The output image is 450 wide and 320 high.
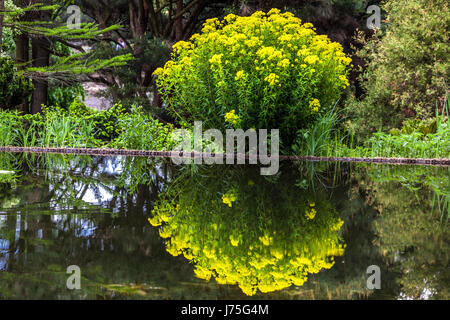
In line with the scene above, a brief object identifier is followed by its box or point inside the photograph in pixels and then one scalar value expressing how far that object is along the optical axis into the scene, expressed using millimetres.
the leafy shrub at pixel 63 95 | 17062
